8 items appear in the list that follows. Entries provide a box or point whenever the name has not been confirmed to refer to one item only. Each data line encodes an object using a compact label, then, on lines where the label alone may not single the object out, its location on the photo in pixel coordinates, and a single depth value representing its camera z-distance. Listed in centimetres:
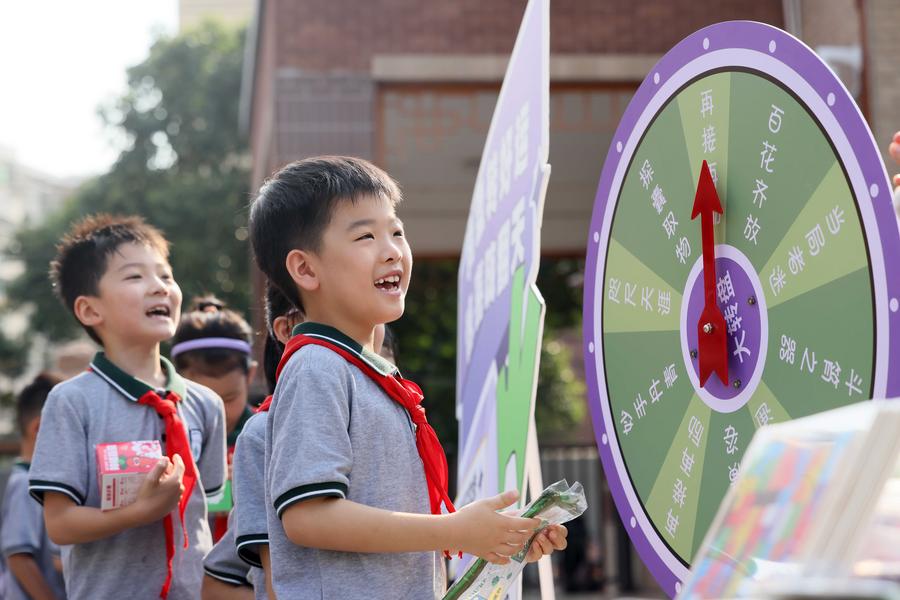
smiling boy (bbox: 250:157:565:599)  174
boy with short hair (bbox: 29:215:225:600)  270
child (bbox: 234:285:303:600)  220
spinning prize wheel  161
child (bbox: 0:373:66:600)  394
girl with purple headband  378
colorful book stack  91
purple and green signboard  238
